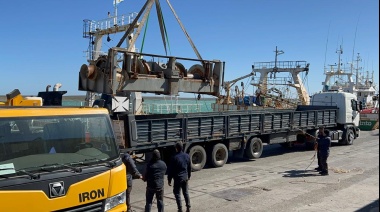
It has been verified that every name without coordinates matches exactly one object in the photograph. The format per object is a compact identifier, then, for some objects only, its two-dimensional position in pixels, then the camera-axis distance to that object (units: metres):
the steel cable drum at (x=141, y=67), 9.99
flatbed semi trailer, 10.17
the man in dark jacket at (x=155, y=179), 6.45
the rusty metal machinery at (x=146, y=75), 9.36
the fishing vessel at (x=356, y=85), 34.03
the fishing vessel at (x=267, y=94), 27.20
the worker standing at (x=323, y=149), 10.73
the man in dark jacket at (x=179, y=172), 6.98
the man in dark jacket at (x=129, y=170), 7.02
